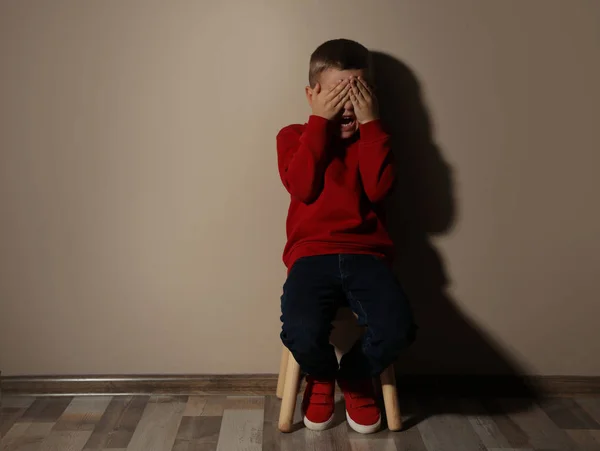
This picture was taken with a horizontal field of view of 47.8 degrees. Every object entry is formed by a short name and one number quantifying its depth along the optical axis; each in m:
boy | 1.32
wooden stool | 1.37
